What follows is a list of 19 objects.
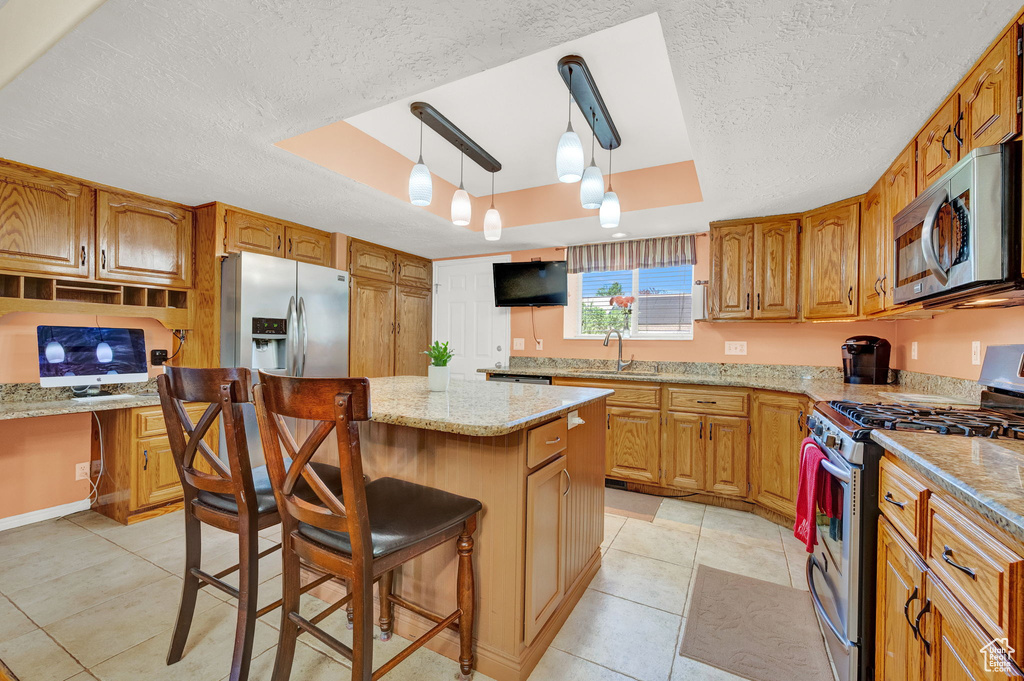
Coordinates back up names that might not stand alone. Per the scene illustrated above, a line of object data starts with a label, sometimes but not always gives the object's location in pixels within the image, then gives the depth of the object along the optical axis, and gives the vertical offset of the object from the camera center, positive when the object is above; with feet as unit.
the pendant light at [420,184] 7.38 +2.67
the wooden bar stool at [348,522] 3.52 -1.83
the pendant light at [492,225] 8.84 +2.39
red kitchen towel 5.84 -2.12
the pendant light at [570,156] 6.09 +2.62
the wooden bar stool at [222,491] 4.42 -1.74
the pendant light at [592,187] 6.94 +2.50
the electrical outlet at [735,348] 12.26 -0.18
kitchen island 4.89 -1.88
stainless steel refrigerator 10.19 +0.50
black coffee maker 9.43 -0.37
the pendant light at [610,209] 7.69 +2.37
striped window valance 12.84 +2.73
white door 16.10 +0.87
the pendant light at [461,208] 8.15 +2.51
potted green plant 6.84 -0.49
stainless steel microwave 4.32 +1.27
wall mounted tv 14.65 +1.94
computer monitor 8.84 -0.45
